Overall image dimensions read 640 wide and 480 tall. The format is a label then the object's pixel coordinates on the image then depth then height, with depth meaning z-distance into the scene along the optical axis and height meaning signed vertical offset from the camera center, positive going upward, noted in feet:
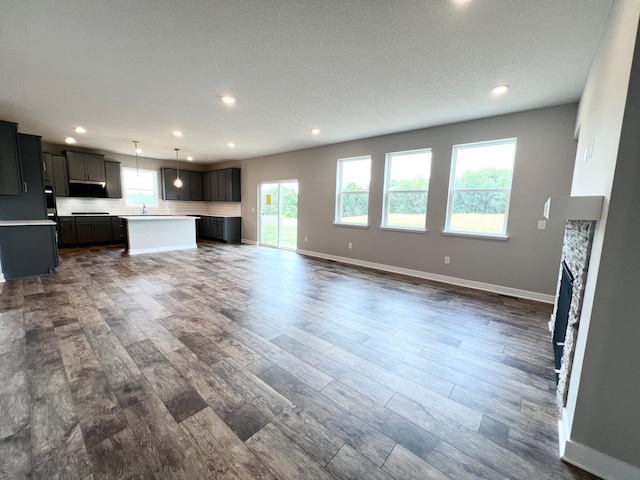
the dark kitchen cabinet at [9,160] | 13.03 +2.04
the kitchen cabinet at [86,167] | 22.17 +3.18
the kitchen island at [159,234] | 20.42 -2.37
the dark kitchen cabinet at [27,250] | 13.44 -2.62
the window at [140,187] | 26.45 +1.88
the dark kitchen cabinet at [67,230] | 22.11 -2.36
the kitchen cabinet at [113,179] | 24.25 +2.37
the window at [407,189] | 15.70 +1.48
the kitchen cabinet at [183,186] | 28.25 +2.31
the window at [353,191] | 18.42 +1.51
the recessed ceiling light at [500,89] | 9.79 +4.87
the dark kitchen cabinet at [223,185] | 27.50 +2.48
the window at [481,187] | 13.06 +1.47
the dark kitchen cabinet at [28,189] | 14.35 +0.73
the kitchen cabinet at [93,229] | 23.07 -2.37
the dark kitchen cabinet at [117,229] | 24.75 -2.39
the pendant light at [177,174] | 22.14 +3.41
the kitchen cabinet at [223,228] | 27.45 -2.27
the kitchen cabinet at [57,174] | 21.22 +2.32
